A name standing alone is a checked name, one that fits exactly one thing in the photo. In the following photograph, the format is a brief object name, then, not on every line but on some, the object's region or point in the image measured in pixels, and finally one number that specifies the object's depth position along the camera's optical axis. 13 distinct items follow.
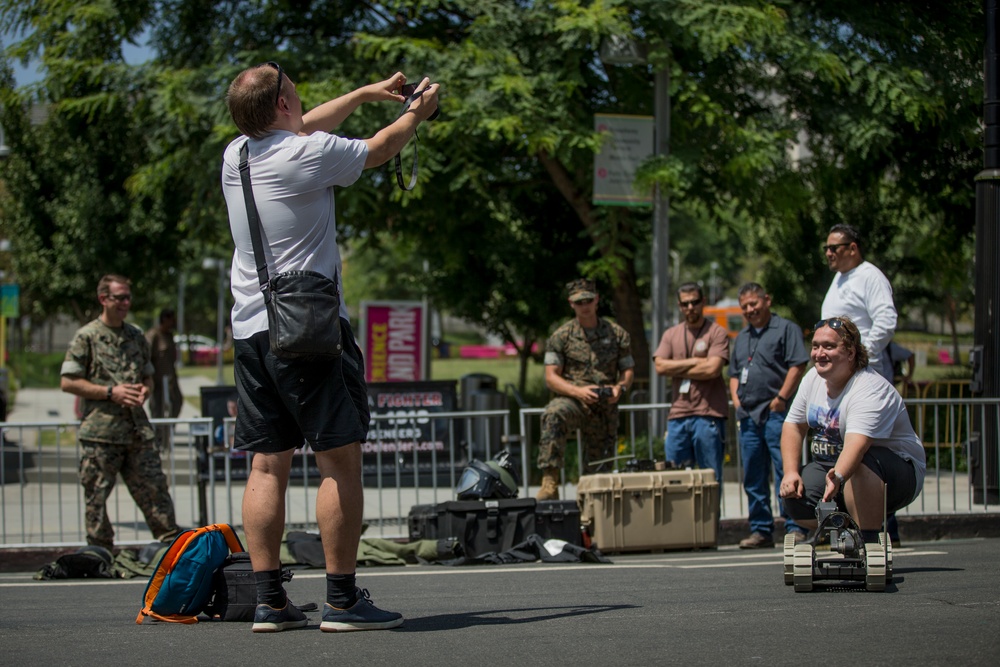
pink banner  32.09
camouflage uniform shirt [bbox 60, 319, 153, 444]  15.98
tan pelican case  15.93
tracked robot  10.49
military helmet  15.80
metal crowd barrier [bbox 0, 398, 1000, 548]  18.58
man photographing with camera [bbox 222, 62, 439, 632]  8.76
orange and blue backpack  9.86
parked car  127.99
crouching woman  11.54
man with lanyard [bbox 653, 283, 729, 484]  17.30
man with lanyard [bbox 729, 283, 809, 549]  16.72
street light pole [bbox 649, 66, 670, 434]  24.81
